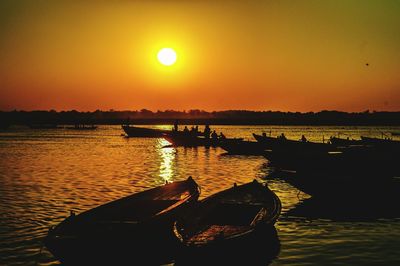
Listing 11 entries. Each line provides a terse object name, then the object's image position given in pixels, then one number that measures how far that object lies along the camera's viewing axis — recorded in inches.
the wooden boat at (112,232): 479.5
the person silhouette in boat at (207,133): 2744.8
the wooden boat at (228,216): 502.6
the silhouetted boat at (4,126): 7642.2
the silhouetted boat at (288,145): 1723.7
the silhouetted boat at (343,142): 1974.5
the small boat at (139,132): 4220.0
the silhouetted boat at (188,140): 2655.0
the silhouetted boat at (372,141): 1855.4
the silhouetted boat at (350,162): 1044.5
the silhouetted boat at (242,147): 2106.3
